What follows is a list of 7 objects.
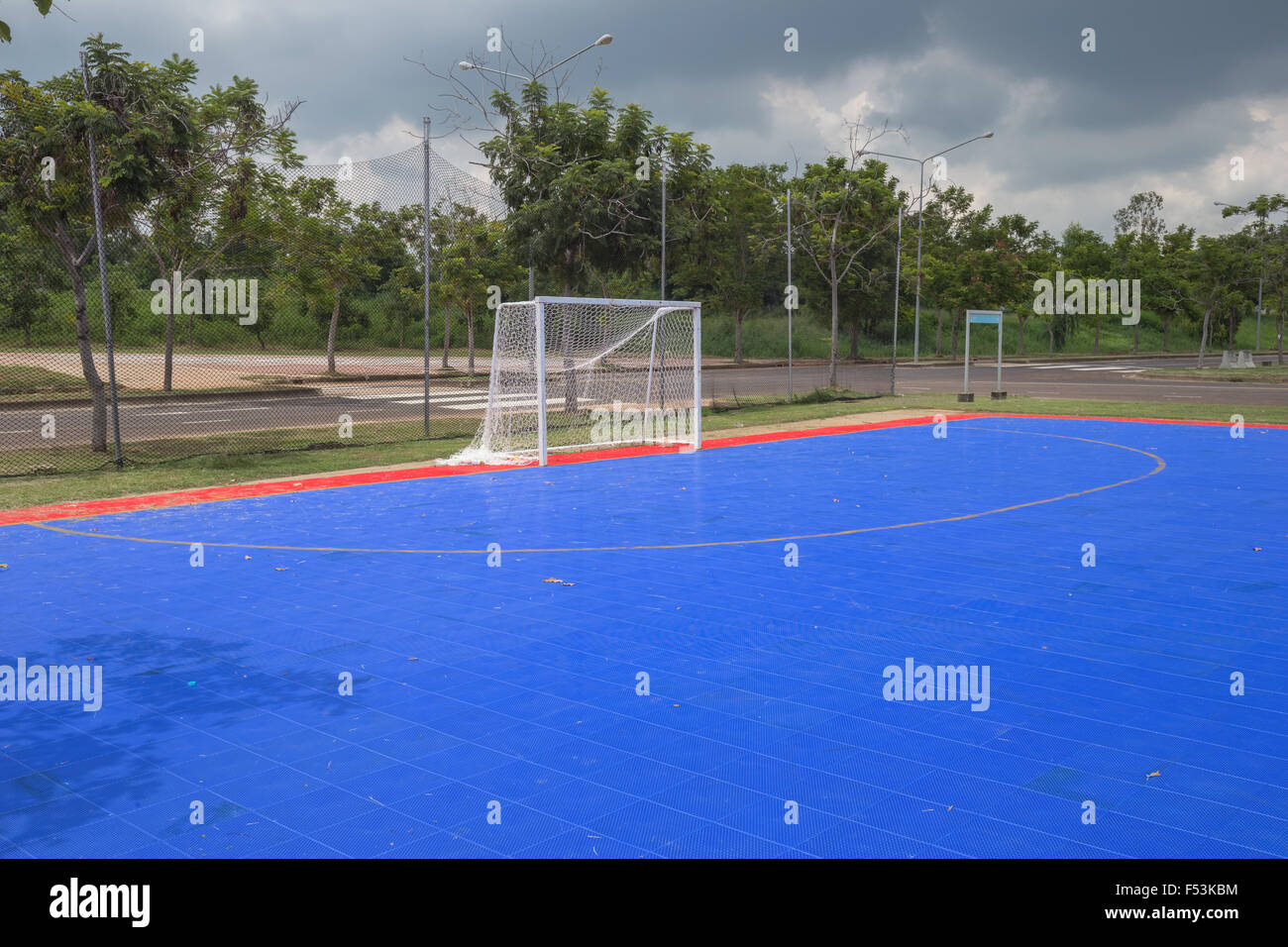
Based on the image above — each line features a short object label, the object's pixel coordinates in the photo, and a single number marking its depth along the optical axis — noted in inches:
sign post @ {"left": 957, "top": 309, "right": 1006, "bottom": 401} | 1040.8
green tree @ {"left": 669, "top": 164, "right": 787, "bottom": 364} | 1739.7
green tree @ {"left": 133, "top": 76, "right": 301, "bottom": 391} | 589.9
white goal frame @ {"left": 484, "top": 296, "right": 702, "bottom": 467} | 605.9
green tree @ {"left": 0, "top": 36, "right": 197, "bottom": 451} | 529.0
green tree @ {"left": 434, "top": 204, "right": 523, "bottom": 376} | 1040.2
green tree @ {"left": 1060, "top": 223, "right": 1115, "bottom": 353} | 2546.8
